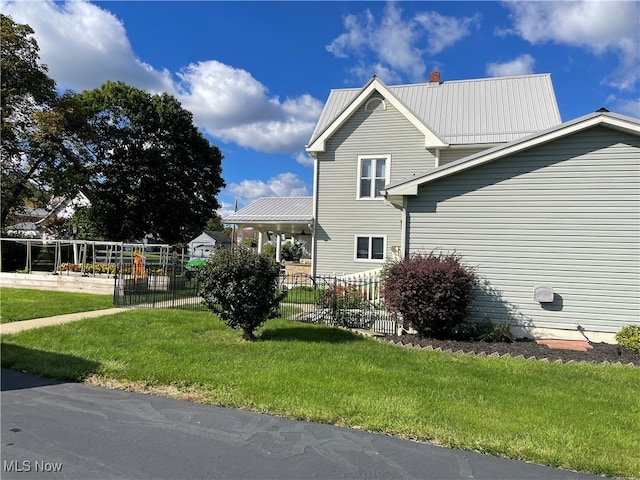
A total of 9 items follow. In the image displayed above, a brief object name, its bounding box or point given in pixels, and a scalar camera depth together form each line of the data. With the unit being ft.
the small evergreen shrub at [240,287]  25.99
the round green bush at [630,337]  26.55
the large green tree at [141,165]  108.37
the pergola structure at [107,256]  55.42
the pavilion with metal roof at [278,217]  62.49
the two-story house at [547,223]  29.07
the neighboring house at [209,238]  184.44
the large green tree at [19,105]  67.41
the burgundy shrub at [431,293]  28.43
